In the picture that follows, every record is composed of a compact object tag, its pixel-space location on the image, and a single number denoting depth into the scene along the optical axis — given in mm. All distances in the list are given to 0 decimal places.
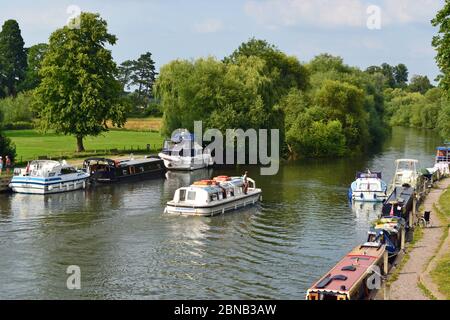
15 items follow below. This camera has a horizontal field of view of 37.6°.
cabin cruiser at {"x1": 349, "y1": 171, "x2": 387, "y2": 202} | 60312
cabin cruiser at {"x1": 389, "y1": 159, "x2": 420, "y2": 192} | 66375
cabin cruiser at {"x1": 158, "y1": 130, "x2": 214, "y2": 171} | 84812
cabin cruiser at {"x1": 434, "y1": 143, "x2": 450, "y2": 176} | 85506
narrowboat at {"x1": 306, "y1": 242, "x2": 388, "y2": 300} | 29109
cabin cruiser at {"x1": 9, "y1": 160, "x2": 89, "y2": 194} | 61656
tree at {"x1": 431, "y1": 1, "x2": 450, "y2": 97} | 54031
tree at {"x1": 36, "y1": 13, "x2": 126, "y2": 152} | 81500
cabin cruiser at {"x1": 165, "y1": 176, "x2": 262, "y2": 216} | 53125
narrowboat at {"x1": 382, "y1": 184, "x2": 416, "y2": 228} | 49062
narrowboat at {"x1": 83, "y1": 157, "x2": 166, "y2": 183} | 70062
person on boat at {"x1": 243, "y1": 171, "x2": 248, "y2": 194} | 60247
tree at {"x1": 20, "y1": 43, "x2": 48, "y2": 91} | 152375
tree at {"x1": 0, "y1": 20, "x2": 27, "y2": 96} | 160625
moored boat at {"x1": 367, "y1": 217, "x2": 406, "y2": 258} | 39156
